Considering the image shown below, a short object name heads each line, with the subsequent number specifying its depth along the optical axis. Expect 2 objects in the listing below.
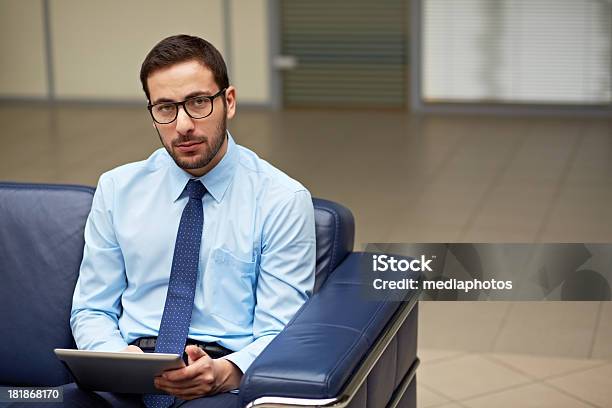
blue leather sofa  4.66
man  4.48
